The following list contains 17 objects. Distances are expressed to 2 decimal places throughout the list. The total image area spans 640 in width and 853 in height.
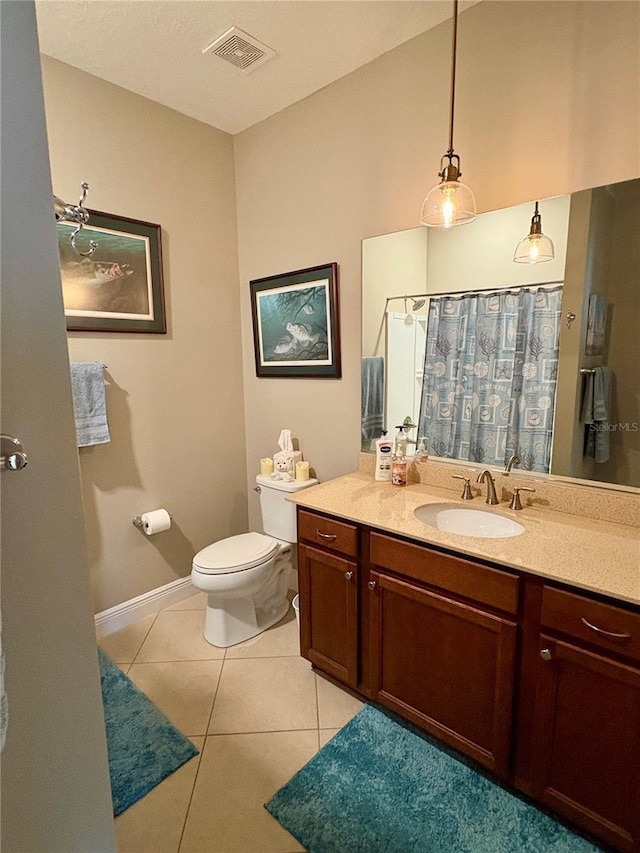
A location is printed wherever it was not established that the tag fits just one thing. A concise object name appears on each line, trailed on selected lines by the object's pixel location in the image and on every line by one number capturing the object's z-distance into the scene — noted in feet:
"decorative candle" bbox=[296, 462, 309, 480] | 7.86
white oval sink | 5.49
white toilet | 6.72
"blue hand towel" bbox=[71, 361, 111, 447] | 6.66
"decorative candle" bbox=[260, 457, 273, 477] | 8.27
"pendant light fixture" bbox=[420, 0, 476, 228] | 4.80
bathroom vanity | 3.76
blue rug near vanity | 4.20
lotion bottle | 6.62
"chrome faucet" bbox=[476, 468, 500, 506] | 5.59
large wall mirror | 4.83
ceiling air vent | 5.80
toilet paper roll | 7.63
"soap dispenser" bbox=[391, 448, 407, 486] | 6.44
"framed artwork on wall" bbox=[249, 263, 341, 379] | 7.44
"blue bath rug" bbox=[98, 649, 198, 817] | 4.82
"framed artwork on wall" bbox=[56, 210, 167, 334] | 6.70
